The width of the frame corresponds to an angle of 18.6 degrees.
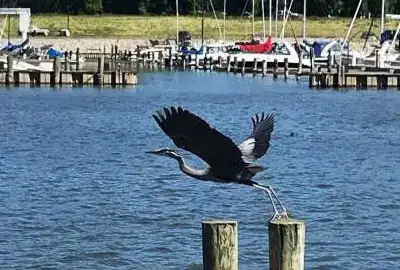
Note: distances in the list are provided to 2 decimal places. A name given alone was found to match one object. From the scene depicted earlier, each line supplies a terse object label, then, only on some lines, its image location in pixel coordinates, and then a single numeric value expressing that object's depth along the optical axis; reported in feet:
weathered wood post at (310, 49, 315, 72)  238.07
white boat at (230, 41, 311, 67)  260.83
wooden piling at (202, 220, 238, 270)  45.55
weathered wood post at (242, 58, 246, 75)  260.91
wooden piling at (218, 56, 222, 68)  278.24
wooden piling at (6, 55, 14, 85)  206.80
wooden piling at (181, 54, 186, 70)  288.71
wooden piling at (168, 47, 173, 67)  297.12
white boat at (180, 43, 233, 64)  284.20
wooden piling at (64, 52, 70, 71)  224.84
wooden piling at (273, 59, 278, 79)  249.12
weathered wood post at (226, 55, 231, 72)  266.16
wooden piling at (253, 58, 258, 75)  259.80
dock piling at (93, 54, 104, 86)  209.56
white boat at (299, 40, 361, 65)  248.73
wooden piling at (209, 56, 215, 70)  281.13
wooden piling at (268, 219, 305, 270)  44.68
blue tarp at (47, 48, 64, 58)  274.44
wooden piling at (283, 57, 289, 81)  240.73
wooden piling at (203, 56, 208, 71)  283.01
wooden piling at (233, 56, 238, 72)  265.34
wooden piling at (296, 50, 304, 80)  243.40
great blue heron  43.62
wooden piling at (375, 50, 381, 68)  234.38
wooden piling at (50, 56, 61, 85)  208.85
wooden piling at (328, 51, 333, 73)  226.17
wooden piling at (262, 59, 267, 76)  252.44
